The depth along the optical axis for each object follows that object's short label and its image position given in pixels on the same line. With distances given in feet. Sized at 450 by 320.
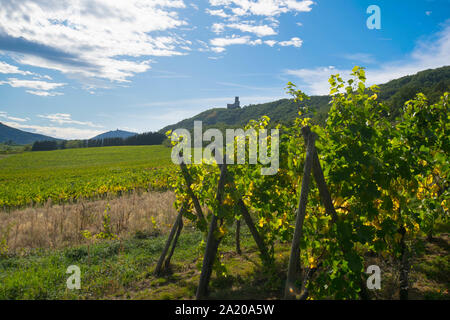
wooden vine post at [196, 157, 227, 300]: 14.12
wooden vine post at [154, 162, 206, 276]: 18.10
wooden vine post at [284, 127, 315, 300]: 10.44
